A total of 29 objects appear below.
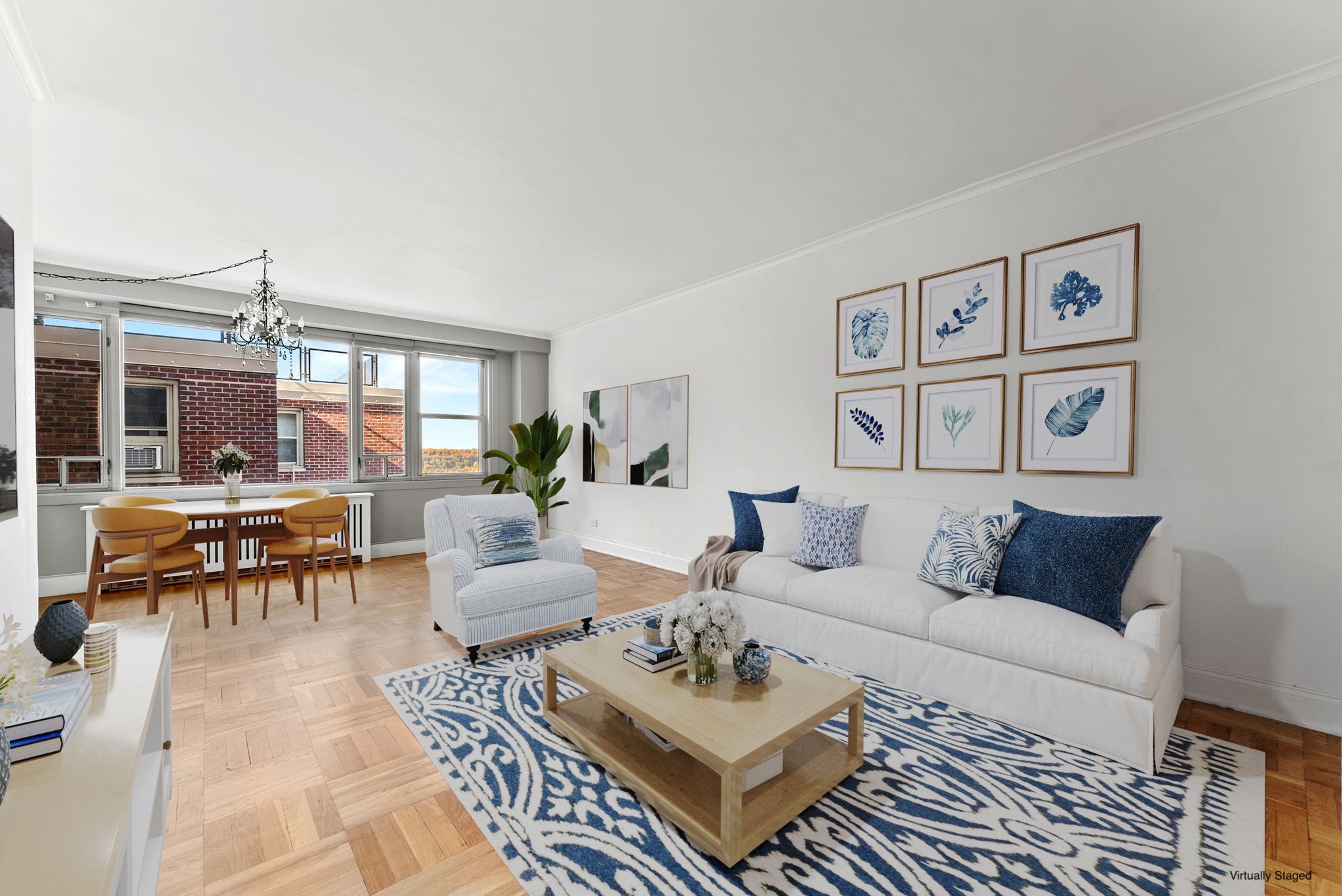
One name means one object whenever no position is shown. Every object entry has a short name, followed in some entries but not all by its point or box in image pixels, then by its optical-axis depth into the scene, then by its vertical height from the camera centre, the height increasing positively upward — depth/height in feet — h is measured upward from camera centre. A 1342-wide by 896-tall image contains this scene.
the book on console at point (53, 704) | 3.83 -2.01
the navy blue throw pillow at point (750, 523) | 12.59 -1.79
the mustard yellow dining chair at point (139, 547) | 11.23 -2.25
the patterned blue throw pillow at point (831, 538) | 10.96 -1.85
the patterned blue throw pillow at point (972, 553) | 8.89 -1.73
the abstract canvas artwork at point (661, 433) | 17.31 +0.27
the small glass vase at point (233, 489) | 14.42 -1.31
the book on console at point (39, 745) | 3.76 -2.10
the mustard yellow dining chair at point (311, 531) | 13.25 -2.26
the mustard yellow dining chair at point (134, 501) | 13.52 -1.57
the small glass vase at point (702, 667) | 6.68 -2.64
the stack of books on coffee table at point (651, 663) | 7.14 -2.80
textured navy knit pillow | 7.80 -1.66
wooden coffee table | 5.32 -3.01
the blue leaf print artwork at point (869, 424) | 12.35 +0.42
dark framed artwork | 6.33 +0.53
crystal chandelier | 12.62 +2.57
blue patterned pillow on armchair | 11.19 -2.03
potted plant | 20.54 -0.58
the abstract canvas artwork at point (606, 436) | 19.54 +0.19
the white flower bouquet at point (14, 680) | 3.52 -1.54
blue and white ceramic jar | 6.66 -2.60
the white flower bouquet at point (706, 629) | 6.53 -2.15
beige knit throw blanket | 11.76 -2.61
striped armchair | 10.02 -2.65
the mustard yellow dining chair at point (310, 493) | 16.39 -1.58
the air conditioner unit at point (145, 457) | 16.19 -0.61
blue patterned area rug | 5.14 -3.88
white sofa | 6.91 -2.83
